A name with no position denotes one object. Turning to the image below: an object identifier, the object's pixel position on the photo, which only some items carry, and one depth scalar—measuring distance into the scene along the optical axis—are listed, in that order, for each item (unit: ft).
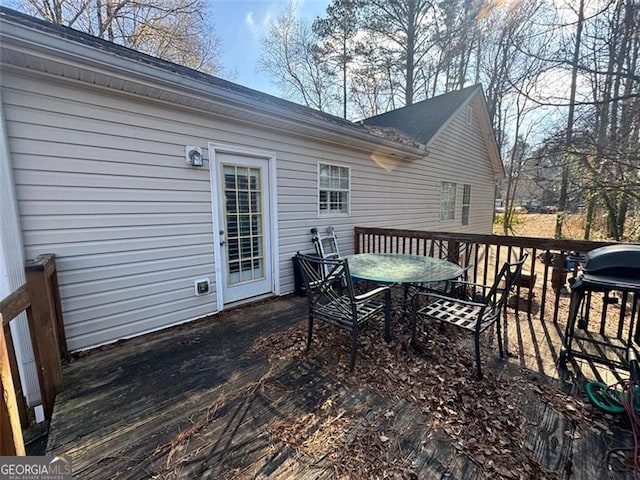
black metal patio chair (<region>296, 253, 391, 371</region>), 7.70
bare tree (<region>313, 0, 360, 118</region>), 38.76
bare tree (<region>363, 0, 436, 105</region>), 36.76
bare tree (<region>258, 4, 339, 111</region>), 42.01
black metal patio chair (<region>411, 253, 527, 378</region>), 7.49
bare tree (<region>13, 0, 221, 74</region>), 25.54
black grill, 6.75
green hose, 6.08
